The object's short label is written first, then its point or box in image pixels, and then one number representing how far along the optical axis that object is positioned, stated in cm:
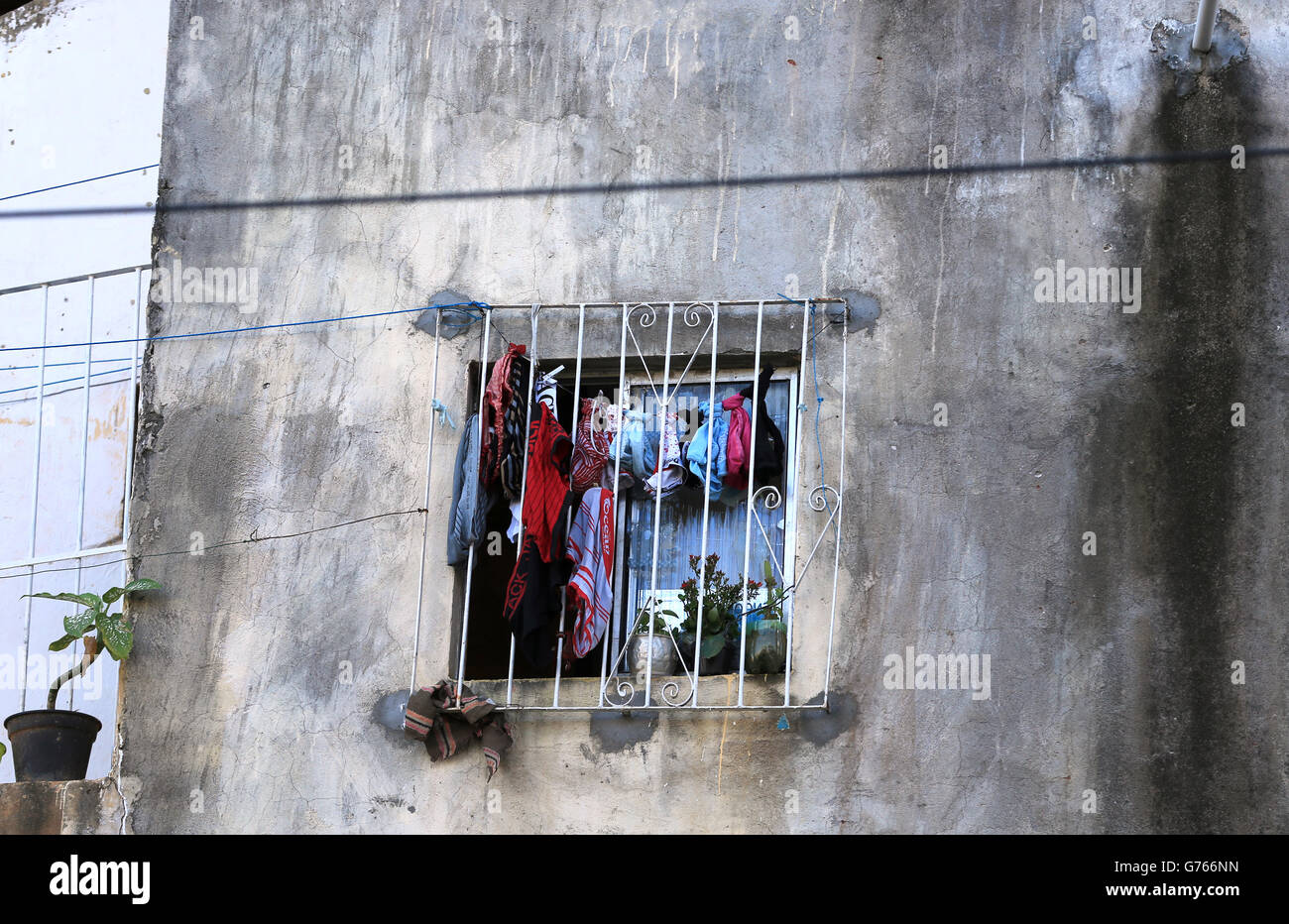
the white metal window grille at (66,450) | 1039
